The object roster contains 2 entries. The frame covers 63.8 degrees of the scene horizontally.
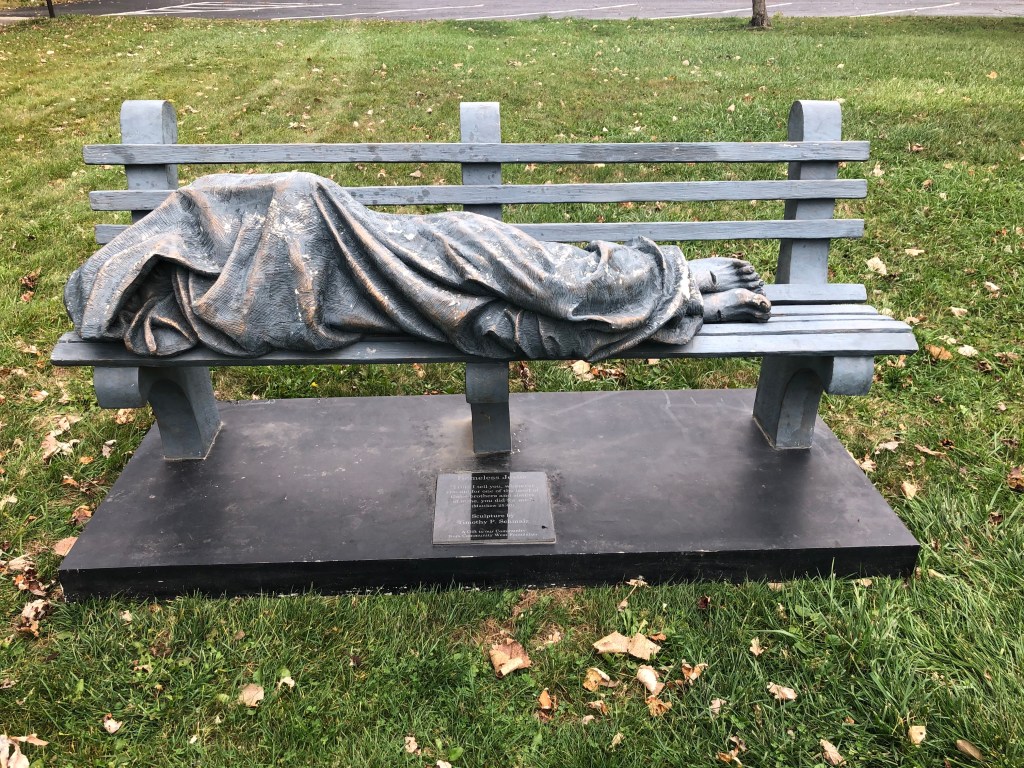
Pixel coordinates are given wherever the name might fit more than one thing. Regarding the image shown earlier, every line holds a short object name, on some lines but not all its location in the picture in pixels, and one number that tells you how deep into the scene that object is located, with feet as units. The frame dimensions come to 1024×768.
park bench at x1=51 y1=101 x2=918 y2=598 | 9.35
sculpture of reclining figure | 8.68
